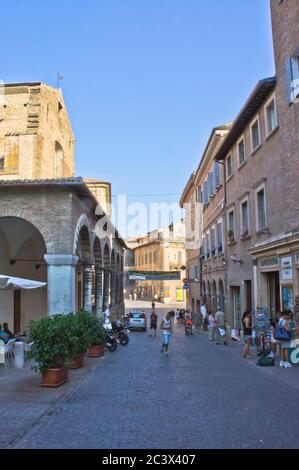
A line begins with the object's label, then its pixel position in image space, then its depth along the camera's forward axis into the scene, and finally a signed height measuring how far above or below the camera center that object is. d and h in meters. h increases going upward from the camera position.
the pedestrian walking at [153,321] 25.50 -2.00
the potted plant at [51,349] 9.54 -1.30
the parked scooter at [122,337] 19.95 -2.22
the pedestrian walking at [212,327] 21.34 -2.01
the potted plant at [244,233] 18.73 +2.02
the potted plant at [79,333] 10.27 -1.19
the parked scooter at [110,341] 16.98 -2.04
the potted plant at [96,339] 14.46 -1.71
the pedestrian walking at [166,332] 15.86 -1.63
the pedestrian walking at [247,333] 14.54 -1.59
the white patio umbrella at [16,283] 12.34 +0.10
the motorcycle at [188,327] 25.59 -2.39
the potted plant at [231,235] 21.25 +2.20
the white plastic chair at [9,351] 12.61 -1.77
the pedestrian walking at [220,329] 19.69 -1.95
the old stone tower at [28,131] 21.67 +7.64
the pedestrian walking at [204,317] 28.17 -2.04
